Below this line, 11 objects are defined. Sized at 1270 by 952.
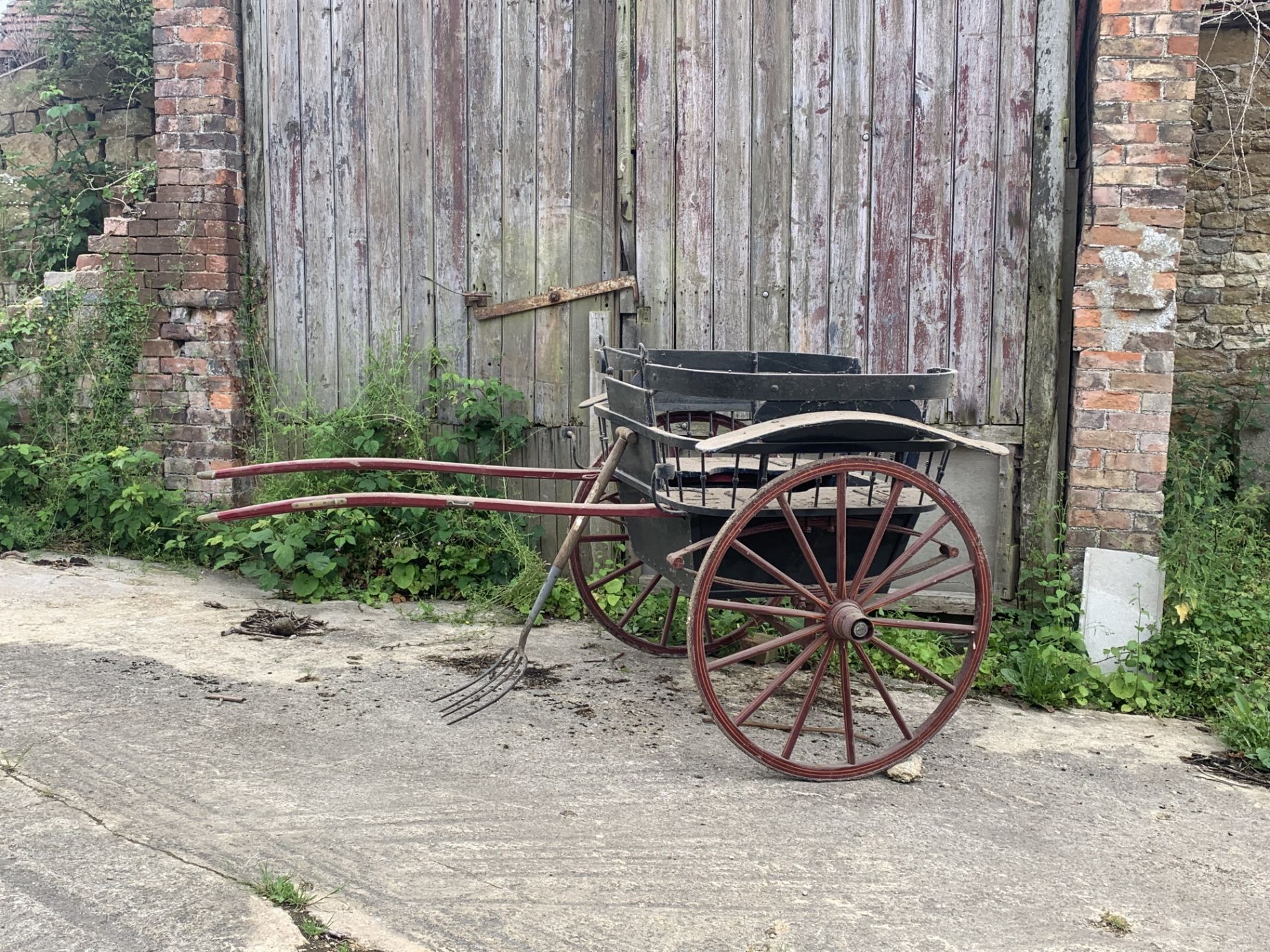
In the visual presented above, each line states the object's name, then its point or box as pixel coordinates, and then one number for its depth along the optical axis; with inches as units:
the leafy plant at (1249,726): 142.5
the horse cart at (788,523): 127.0
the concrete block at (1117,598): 173.9
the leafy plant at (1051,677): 163.3
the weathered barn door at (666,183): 186.4
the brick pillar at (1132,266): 170.4
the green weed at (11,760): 118.8
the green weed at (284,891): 94.7
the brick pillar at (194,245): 209.9
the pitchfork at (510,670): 142.8
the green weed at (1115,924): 97.8
